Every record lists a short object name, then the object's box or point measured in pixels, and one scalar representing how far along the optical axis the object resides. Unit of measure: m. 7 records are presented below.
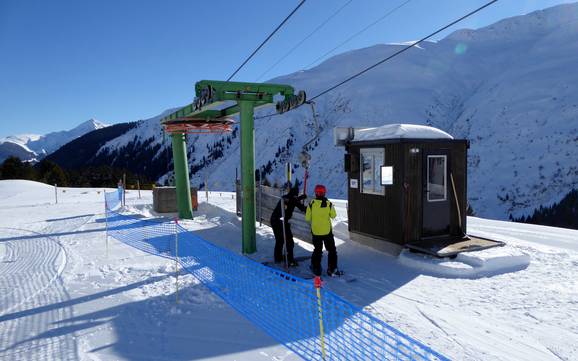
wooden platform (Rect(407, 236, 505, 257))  8.36
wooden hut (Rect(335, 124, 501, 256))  8.99
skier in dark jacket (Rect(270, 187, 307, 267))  8.34
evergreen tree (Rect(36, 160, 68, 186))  49.19
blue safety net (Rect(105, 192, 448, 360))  4.57
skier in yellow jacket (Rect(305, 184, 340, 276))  7.59
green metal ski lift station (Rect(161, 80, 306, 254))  9.51
